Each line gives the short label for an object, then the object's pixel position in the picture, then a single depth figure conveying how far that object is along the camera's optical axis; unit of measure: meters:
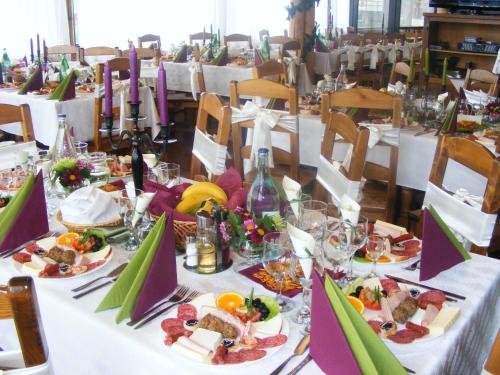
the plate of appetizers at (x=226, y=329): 1.03
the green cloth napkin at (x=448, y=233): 1.40
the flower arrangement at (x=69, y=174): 1.83
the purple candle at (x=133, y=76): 1.50
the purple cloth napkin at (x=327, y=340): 0.91
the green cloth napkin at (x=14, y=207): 1.49
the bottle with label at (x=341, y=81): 3.63
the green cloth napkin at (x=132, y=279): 1.15
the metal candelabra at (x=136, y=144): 1.63
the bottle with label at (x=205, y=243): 1.38
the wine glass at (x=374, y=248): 1.35
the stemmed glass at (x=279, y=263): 1.24
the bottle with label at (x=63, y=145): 2.04
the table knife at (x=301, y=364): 1.00
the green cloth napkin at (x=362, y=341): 0.88
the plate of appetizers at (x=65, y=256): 1.35
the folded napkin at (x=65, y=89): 3.62
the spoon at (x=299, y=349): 1.01
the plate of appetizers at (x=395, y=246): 1.43
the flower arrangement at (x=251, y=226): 1.45
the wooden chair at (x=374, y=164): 2.55
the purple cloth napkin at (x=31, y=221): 1.49
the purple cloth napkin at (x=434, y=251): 1.33
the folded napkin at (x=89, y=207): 1.60
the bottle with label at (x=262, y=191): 1.62
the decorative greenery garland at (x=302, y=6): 6.80
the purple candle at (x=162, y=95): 1.56
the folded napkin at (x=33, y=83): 3.86
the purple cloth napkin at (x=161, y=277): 1.17
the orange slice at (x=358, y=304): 1.18
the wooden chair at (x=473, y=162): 1.60
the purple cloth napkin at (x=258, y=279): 1.27
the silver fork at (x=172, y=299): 1.16
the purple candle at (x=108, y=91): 1.66
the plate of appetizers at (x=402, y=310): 1.11
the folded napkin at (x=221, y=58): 5.39
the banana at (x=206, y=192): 1.60
